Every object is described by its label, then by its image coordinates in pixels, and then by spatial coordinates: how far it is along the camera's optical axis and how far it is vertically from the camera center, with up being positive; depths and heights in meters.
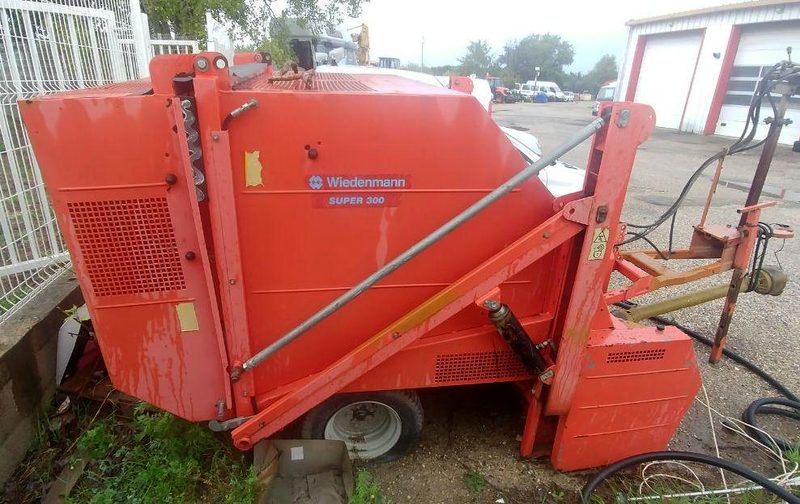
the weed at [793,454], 2.71 -1.97
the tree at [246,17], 9.61 +0.87
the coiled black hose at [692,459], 2.22 -1.79
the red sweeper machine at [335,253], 1.80 -0.76
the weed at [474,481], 2.55 -2.06
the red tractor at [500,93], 35.00 -1.68
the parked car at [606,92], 28.23 -1.03
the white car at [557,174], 4.81 -1.03
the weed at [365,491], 2.27 -1.91
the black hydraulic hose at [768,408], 2.90 -1.99
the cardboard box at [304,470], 2.36 -1.94
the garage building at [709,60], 15.52 +0.62
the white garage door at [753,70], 15.09 +0.32
